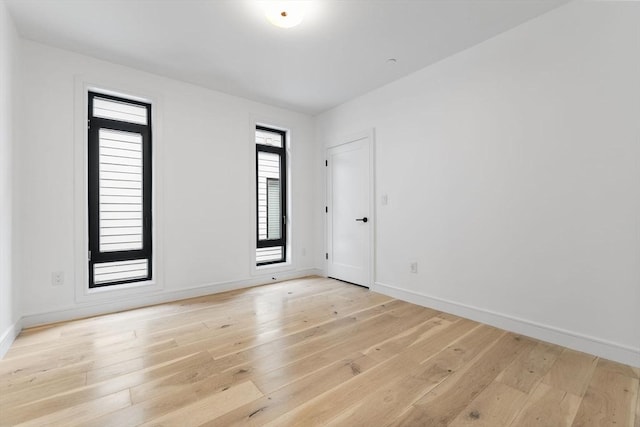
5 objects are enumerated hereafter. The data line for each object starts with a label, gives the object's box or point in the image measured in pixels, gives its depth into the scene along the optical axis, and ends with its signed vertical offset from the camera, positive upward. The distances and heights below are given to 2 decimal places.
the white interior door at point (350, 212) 3.84 +0.06
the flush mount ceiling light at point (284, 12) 2.12 +1.57
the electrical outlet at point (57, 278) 2.70 -0.58
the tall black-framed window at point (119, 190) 2.98 +0.30
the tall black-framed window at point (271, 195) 4.29 +0.33
